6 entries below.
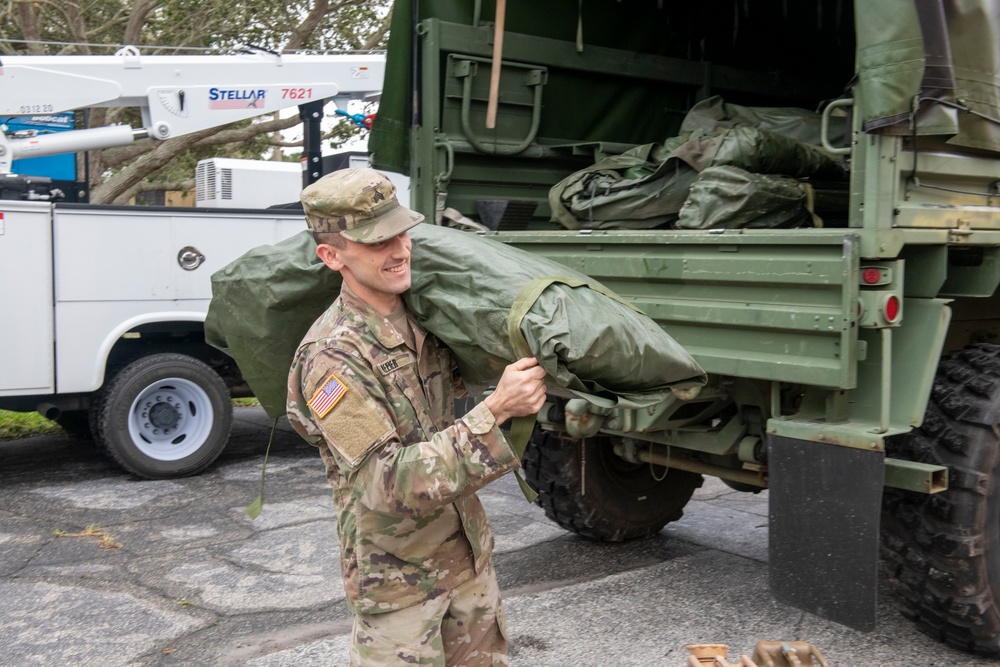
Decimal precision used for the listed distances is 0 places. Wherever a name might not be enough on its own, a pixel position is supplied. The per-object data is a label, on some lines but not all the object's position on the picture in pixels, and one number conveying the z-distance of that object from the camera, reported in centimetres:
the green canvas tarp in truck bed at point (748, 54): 324
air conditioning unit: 783
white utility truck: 612
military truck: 320
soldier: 214
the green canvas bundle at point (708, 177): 390
